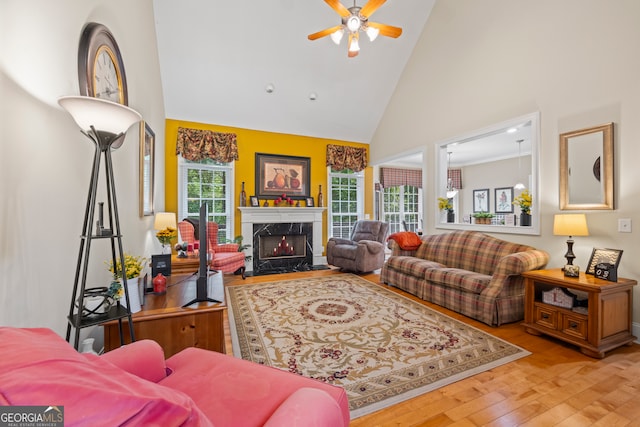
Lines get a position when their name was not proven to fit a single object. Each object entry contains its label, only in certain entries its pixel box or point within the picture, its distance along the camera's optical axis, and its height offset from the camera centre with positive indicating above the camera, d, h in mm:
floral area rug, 1937 -1153
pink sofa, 472 -399
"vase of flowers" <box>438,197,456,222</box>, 4559 +65
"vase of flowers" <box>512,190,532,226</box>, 3406 +43
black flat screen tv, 1796 -363
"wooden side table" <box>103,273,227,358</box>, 1706 -720
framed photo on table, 2422 -424
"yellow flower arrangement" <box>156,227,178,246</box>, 2909 -235
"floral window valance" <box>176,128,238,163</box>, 5102 +1249
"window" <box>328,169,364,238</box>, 6539 +253
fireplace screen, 5707 -710
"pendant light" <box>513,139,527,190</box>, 6110 +1307
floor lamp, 1248 +380
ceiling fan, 2975 +2108
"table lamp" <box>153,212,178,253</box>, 3359 -103
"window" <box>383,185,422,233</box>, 7941 +124
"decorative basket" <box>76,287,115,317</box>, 1442 -476
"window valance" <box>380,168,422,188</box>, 7754 +969
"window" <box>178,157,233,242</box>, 5277 +417
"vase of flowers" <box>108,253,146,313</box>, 1728 -418
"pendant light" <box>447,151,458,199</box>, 8407 +845
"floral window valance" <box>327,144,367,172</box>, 6273 +1233
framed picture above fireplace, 5711 +752
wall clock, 1743 +1053
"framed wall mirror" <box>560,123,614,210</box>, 2678 +420
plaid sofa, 2867 -745
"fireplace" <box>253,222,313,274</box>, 5594 -731
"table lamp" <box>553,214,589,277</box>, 2553 -172
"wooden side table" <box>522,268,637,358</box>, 2244 -901
